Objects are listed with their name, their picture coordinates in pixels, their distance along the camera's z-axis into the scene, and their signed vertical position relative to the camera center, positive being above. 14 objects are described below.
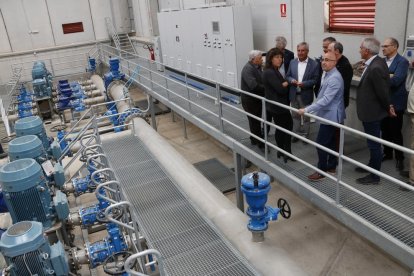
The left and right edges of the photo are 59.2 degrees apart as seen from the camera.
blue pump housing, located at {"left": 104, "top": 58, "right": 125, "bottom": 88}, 10.43 -1.27
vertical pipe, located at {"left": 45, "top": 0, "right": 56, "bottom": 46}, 16.73 +0.40
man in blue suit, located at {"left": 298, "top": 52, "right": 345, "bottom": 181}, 4.34 -1.13
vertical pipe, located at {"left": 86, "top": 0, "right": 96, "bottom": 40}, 17.48 +0.25
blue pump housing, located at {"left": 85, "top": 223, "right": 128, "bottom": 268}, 4.05 -2.32
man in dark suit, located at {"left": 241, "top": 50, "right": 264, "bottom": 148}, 5.66 -1.10
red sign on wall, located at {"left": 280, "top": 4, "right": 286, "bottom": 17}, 7.42 +0.03
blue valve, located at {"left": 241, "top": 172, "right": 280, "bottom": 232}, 3.55 -1.72
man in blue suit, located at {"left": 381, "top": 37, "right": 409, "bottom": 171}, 4.48 -1.15
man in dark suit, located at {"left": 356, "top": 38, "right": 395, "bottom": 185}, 4.07 -1.03
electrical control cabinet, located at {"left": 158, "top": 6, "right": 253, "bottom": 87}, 8.20 -0.53
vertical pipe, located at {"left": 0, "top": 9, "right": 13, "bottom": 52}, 16.06 +0.24
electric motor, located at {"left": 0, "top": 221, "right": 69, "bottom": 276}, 3.25 -1.84
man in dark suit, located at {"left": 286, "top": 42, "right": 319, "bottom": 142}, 5.45 -0.98
